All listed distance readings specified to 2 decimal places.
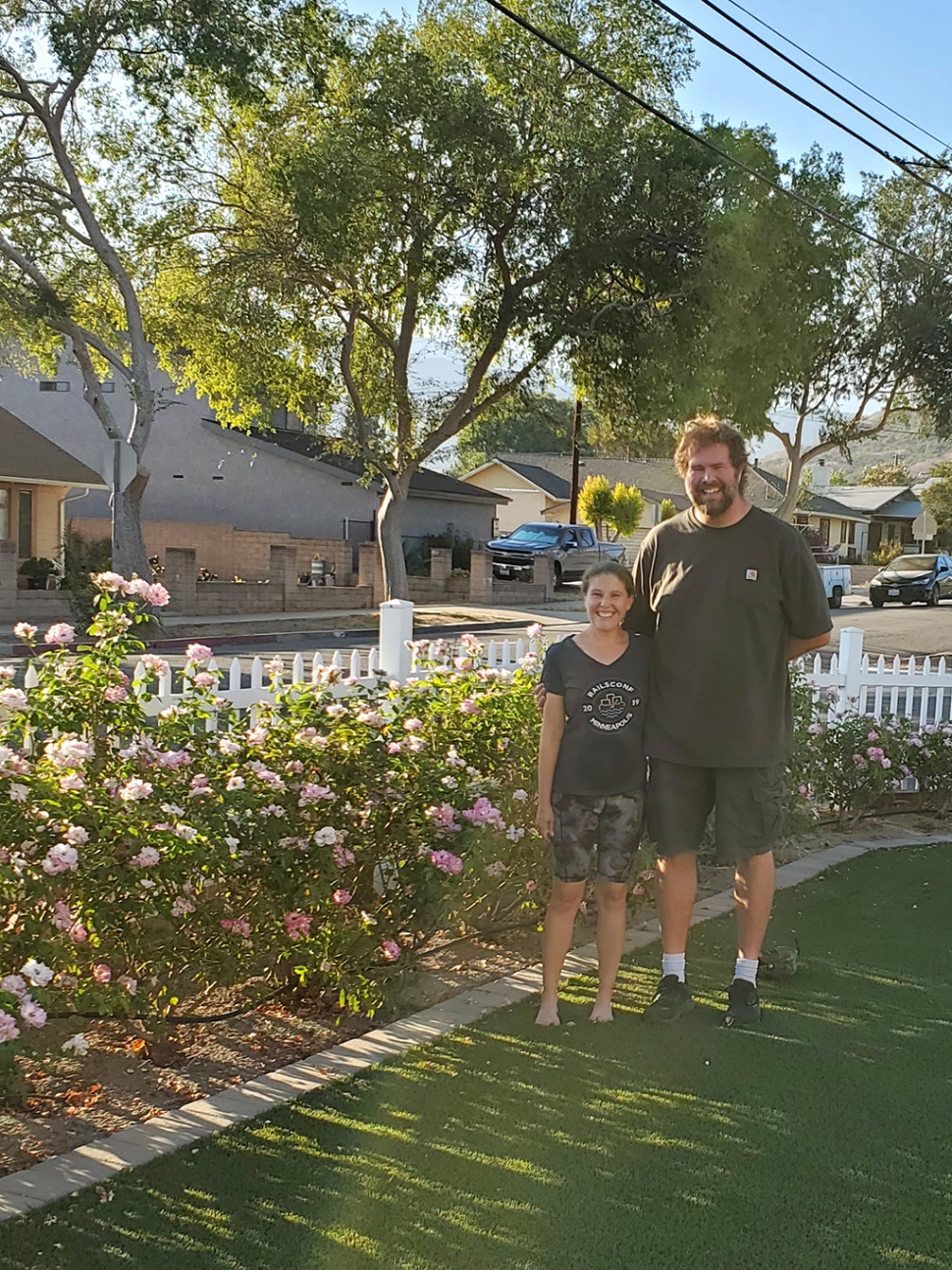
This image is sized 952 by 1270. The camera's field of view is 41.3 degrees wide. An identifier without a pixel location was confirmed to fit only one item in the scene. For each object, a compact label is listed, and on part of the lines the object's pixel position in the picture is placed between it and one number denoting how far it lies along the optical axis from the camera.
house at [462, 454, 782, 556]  56.78
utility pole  34.09
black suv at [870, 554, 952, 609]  35.62
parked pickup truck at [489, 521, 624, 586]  33.19
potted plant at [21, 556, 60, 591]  24.11
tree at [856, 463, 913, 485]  85.94
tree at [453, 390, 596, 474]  25.16
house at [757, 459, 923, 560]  67.38
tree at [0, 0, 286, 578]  17.64
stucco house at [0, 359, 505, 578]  32.22
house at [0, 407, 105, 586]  25.97
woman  4.11
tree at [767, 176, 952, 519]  32.94
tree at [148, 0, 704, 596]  19.70
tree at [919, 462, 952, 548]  70.25
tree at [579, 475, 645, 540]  48.94
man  4.15
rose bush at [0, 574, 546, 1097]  3.42
